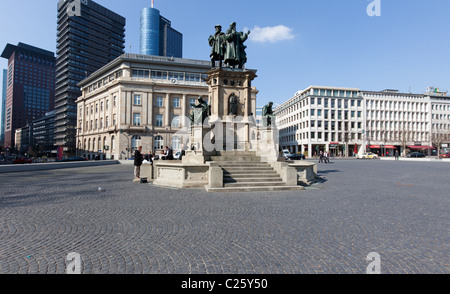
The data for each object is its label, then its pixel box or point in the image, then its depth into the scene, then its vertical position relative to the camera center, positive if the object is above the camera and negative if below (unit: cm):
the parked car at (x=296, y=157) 4247 -116
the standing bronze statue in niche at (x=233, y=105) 1455 +283
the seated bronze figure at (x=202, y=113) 1230 +200
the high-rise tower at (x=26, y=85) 16550 +4744
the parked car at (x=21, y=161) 3856 -189
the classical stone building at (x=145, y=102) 5038 +1099
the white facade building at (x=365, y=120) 7156 +986
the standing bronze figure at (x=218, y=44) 1526 +697
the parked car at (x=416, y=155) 5862 -104
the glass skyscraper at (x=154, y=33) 16188 +8414
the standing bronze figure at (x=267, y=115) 1326 +203
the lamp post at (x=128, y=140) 4944 +213
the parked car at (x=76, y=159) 4389 -174
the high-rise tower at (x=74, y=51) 9688 +4324
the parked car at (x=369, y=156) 5662 -129
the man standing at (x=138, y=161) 1298 -62
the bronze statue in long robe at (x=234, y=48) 1500 +671
